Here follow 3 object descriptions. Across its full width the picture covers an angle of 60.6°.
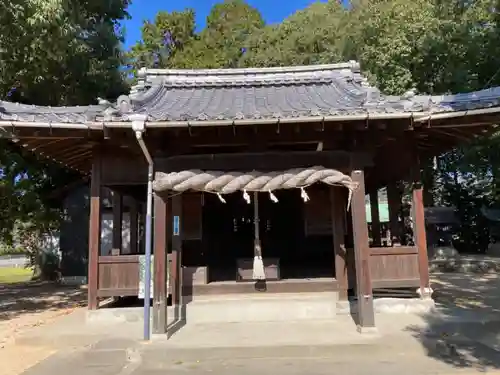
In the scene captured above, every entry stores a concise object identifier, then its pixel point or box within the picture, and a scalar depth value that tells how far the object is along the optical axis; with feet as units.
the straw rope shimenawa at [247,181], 22.26
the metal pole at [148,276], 21.35
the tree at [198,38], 97.76
